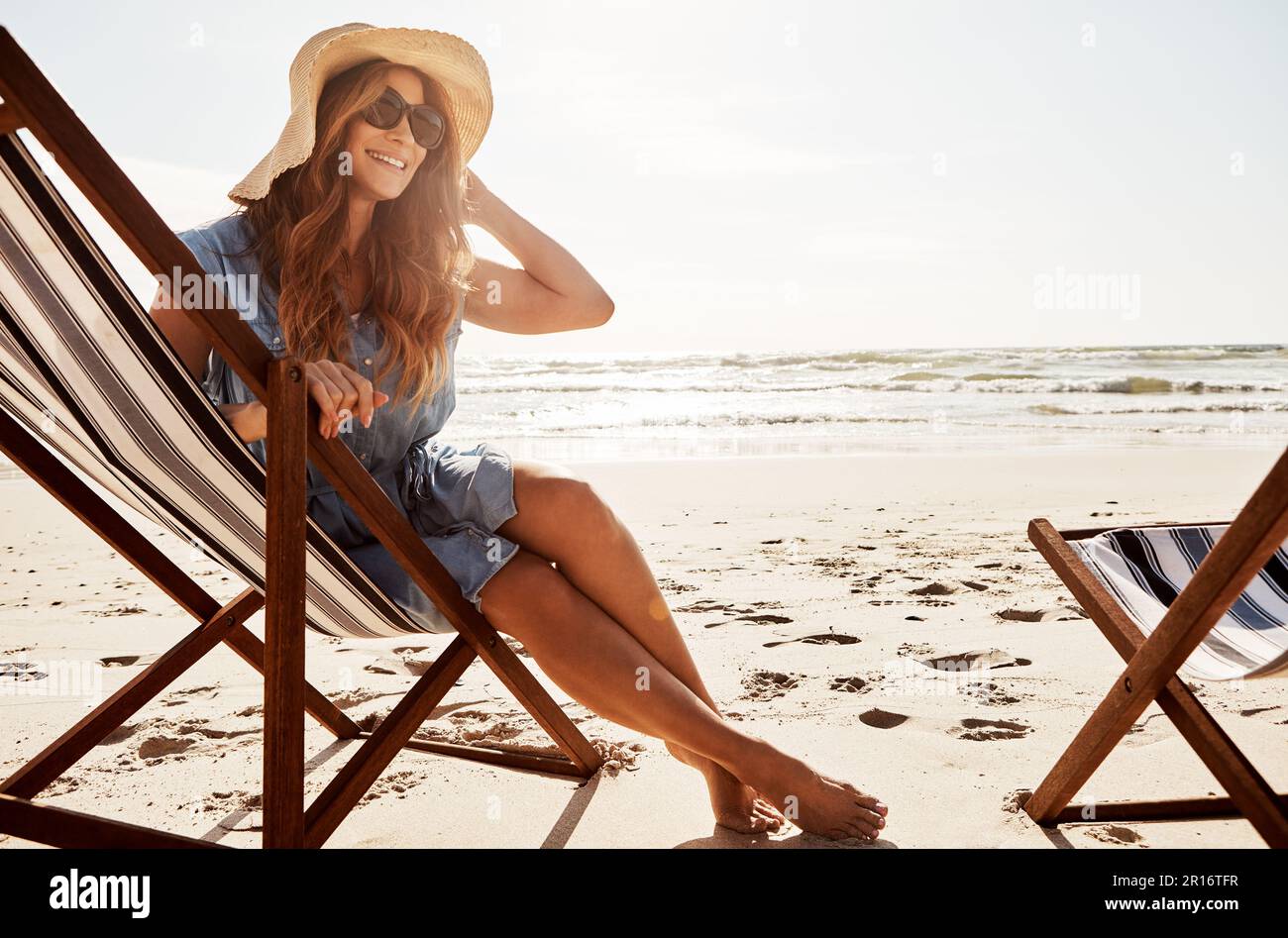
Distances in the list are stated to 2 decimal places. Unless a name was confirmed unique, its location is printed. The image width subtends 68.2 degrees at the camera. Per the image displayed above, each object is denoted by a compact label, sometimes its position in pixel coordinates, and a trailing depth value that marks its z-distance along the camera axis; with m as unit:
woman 1.86
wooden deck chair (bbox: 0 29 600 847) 1.25
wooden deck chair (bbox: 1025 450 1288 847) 1.42
